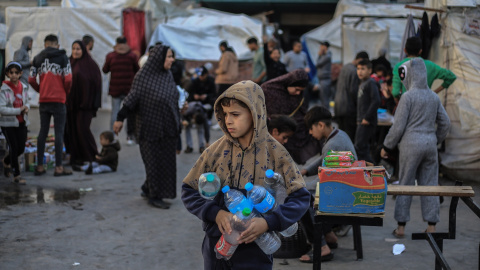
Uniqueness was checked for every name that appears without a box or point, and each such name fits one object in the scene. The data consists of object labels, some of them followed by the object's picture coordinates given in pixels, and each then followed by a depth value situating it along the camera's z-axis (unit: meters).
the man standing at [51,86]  9.31
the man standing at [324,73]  16.12
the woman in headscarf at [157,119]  7.45
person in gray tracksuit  6.29
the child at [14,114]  8.49
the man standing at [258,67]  14.91
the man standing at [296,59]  15.75
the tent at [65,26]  17.77
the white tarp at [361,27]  19.47
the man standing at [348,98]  9.98
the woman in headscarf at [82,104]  10.27
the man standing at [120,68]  11.82
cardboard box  4.21
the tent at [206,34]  19.44
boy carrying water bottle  3.24
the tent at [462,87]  8.85
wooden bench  4.29
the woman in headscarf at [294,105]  7.07
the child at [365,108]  9.11
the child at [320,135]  5.70
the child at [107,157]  9.98
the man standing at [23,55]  10.24
